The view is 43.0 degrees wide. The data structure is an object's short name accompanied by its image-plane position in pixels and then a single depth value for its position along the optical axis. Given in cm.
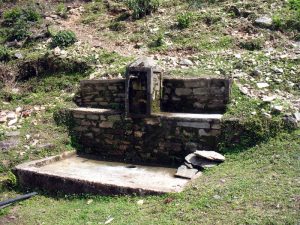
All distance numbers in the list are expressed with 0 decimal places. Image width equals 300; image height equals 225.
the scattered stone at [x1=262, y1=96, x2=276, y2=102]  640
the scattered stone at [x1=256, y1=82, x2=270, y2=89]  689
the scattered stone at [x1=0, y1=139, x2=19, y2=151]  686
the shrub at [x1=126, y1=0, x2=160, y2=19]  1038
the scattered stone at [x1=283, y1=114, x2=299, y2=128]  592
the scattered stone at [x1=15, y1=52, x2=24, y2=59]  963
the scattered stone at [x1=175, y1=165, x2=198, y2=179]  551
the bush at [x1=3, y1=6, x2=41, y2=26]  1137
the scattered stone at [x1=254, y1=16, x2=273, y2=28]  891
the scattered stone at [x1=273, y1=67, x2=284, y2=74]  719
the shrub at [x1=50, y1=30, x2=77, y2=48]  974
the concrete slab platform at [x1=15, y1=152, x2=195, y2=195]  527
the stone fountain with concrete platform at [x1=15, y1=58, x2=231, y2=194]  604
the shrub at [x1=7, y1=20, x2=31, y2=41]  1070
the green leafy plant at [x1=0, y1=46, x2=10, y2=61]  978
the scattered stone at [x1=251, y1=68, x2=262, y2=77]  720
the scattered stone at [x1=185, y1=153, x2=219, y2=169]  571
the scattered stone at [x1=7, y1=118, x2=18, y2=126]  758
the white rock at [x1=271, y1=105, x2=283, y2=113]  612
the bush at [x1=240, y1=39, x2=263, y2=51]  832
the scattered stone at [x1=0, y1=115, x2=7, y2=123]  768
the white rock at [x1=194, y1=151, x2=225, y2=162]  576
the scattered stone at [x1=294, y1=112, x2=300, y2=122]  599
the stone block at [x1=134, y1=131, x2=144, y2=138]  681
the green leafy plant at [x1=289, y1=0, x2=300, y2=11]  927
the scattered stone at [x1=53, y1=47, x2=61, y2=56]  932
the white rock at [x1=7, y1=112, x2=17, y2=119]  779
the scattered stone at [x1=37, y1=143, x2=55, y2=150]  689
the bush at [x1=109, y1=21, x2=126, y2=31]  1025
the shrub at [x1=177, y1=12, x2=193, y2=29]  944
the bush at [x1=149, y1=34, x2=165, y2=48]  912
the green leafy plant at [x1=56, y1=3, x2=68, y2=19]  1143
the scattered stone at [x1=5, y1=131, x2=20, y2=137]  716
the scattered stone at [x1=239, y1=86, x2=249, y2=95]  674
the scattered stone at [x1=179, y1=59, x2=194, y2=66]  797
